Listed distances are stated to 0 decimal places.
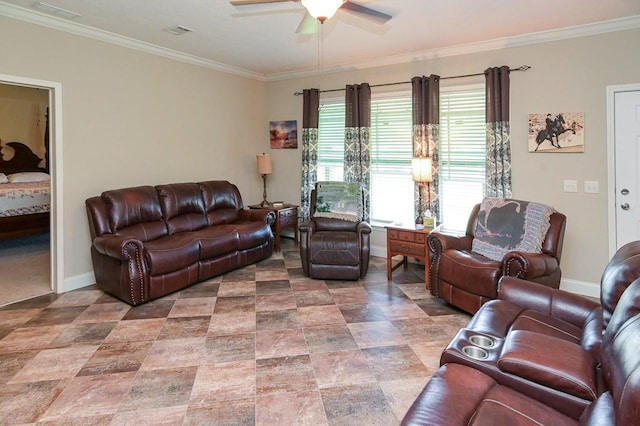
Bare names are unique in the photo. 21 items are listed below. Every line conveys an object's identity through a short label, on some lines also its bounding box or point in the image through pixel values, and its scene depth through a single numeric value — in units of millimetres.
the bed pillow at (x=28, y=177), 6640
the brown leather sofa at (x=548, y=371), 1250
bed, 5984
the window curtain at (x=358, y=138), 5426
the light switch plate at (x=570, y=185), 4141
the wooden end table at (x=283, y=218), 5809
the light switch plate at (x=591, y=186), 4023
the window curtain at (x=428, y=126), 4867
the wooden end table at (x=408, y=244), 4277
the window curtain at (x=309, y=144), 5922
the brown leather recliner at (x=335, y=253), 4484
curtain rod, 4320
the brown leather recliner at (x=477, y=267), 3271
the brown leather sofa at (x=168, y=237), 3781
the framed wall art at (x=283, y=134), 6352
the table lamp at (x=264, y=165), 6104
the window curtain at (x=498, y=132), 4379
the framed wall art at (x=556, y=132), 4070
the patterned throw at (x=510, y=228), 3605
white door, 3820
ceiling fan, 2314
